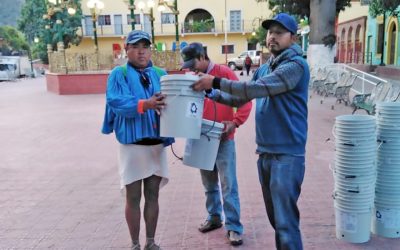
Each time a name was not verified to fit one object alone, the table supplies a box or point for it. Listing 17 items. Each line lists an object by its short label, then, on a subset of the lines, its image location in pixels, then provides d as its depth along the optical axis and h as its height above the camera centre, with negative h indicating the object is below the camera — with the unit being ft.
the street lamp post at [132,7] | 62.64 +7.22
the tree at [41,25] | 153.40 +13.19
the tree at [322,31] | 57.71 +2.99
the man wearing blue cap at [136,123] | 10.35 -1.61
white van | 122.31 -2.42
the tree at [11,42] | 201.38 +9.28
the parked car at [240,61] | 129.80 -1.75
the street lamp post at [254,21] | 161.03 +12.53
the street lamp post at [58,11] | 64.49 +7.67
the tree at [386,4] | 36.82 +4.16
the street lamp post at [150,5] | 70.16 +8.63
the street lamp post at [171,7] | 69.88 +8.56
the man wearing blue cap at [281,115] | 8.90 -1.32
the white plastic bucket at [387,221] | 12.50 -4.92
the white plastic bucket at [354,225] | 12.18 -4.90
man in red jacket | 11.74 -2.47
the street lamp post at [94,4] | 66.90 +8.49
